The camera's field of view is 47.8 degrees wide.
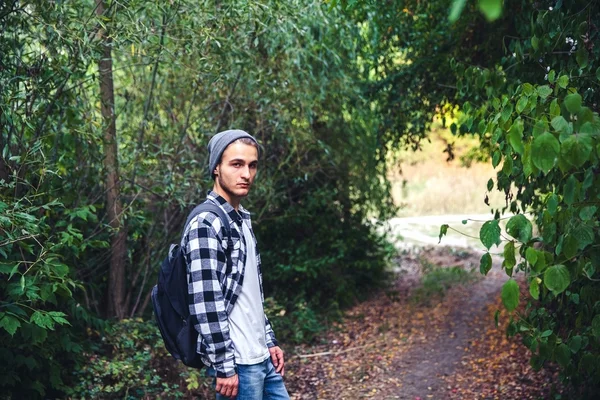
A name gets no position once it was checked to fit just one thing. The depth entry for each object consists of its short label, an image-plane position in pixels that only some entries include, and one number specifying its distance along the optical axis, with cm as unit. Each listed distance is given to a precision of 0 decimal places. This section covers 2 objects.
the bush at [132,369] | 464
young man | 266
